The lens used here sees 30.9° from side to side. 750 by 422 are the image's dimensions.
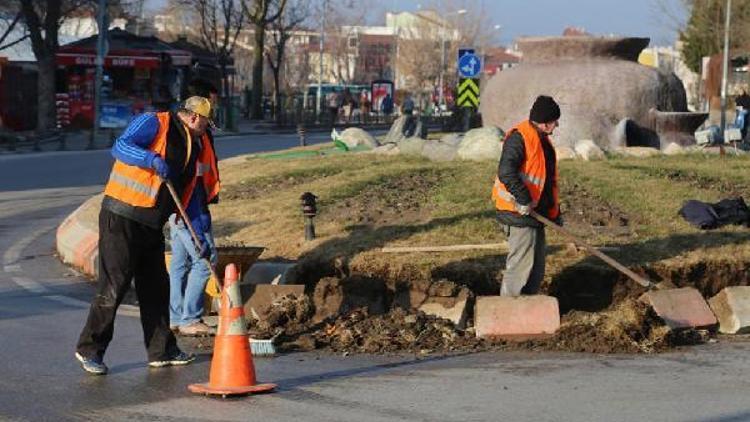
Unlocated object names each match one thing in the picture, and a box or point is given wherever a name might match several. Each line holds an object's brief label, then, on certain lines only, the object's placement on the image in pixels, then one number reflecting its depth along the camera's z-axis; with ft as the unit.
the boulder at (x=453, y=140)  64.96
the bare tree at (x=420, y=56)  312.29
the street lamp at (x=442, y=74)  260.83
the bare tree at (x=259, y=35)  192.03
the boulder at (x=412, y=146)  66.64
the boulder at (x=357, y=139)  78.23
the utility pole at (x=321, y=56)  207.64
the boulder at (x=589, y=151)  59.52
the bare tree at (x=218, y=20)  194.08
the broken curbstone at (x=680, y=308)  32.07
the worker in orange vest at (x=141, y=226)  27.07
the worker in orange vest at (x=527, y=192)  32.07
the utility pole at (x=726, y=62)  143.64
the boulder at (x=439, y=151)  63.16
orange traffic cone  24.97
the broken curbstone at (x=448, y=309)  32.73
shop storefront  143.43
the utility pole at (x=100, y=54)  129.90
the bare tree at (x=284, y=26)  219.90
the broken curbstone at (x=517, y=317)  31.40
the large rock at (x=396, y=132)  79.10
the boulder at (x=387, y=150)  68.31
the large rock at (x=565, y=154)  59.36
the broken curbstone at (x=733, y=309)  32.73
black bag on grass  40.95
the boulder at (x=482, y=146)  60.75
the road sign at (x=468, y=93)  100.32
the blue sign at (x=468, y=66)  98.43
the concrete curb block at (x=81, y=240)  42.98
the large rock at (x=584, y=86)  66.39
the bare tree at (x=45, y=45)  129.70
